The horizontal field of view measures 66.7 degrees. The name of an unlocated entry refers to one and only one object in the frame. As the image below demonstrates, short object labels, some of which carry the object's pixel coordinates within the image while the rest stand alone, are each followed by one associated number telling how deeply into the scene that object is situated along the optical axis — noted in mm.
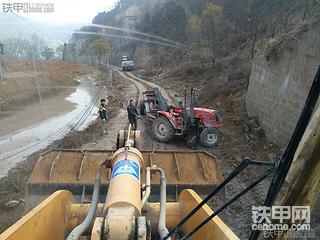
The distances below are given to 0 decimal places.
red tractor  8026
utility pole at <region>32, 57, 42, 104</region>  22495
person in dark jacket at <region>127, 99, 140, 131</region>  8673
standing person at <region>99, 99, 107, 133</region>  9941
